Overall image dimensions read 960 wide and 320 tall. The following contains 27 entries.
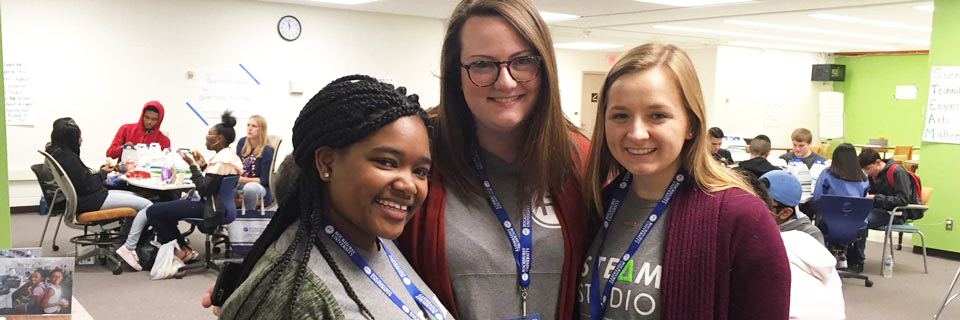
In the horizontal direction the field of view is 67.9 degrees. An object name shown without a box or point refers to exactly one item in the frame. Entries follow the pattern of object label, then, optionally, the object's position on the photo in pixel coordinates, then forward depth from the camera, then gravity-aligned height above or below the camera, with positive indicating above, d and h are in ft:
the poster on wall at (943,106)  23.45 +0.19
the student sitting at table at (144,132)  22.79 -1.55
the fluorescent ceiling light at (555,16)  33.53 +3.93
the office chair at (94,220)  18.21 -3.60
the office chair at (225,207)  17.95 -3.09
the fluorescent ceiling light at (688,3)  27.95 +3.95
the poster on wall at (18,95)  25.90 -0.52
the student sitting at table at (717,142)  25.13 -1.35
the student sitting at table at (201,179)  17.58 -2.26
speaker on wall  53.57 +2.66
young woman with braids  3.35 -0.51
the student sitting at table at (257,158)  21.01 -2.15
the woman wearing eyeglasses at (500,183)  4.61 -0.59
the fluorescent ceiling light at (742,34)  38.11 +4.01
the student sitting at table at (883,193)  21.29 -2.55
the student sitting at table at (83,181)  18.35 -2.53
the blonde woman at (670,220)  4.19 -0.72
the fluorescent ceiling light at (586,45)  48.59 +3.76
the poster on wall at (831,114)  54.85 -0.45
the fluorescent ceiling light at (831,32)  35.19 +4.18
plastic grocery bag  18.26 -4.58
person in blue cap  12.61 -1.77
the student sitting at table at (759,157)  20.76 -1.61
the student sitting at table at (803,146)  26.37 -1.45
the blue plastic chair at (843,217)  18.88 -2.88
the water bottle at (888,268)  20.99 -4.64
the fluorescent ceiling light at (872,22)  31.86 +4.22
